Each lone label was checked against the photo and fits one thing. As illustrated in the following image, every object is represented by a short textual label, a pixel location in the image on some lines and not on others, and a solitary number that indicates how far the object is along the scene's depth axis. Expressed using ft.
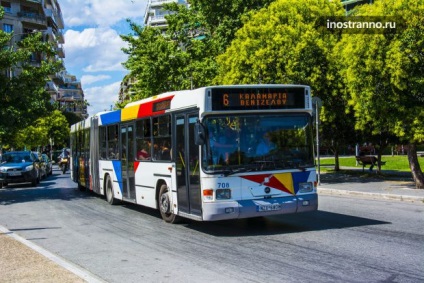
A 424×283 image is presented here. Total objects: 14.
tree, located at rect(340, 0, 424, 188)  54.24
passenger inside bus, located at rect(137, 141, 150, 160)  42.80
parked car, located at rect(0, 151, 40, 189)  89.56
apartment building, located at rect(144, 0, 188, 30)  376.89
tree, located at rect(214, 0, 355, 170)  73.61
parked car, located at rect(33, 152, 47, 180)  104.00
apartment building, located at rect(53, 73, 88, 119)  558.97
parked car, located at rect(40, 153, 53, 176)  117.41
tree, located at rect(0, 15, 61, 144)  65.67
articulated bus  32.45
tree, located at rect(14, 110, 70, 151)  206.71
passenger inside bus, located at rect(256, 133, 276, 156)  33.12
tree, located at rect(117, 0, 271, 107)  108.99
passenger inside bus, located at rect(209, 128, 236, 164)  32.40
